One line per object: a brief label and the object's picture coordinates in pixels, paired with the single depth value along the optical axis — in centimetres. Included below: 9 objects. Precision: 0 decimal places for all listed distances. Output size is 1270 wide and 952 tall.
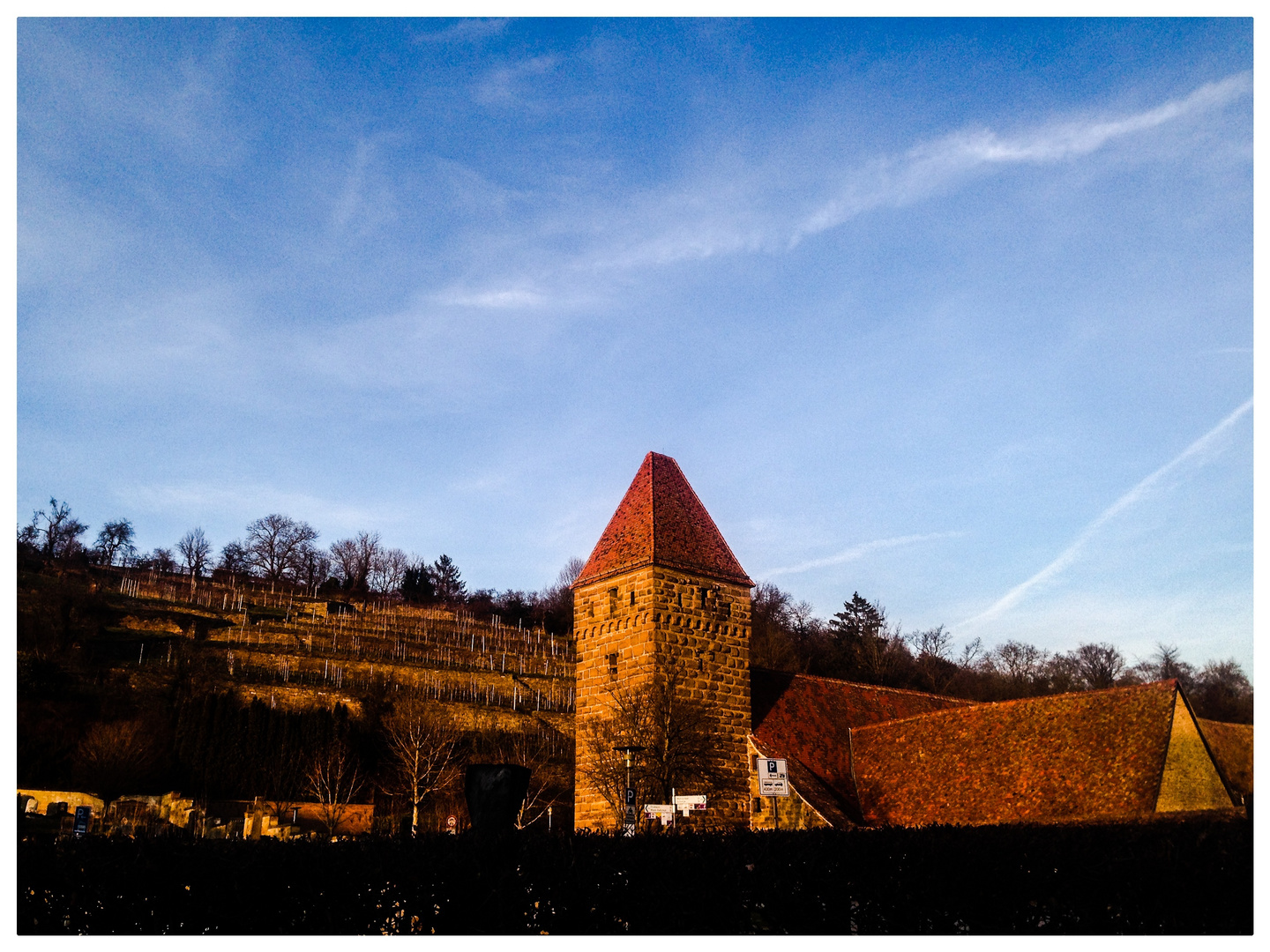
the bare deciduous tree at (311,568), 10219
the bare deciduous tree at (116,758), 4466
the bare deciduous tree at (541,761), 4819
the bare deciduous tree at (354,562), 10838
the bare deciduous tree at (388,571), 11044
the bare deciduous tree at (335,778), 4592
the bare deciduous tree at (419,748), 4866
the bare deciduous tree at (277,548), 10144
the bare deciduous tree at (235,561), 10138
